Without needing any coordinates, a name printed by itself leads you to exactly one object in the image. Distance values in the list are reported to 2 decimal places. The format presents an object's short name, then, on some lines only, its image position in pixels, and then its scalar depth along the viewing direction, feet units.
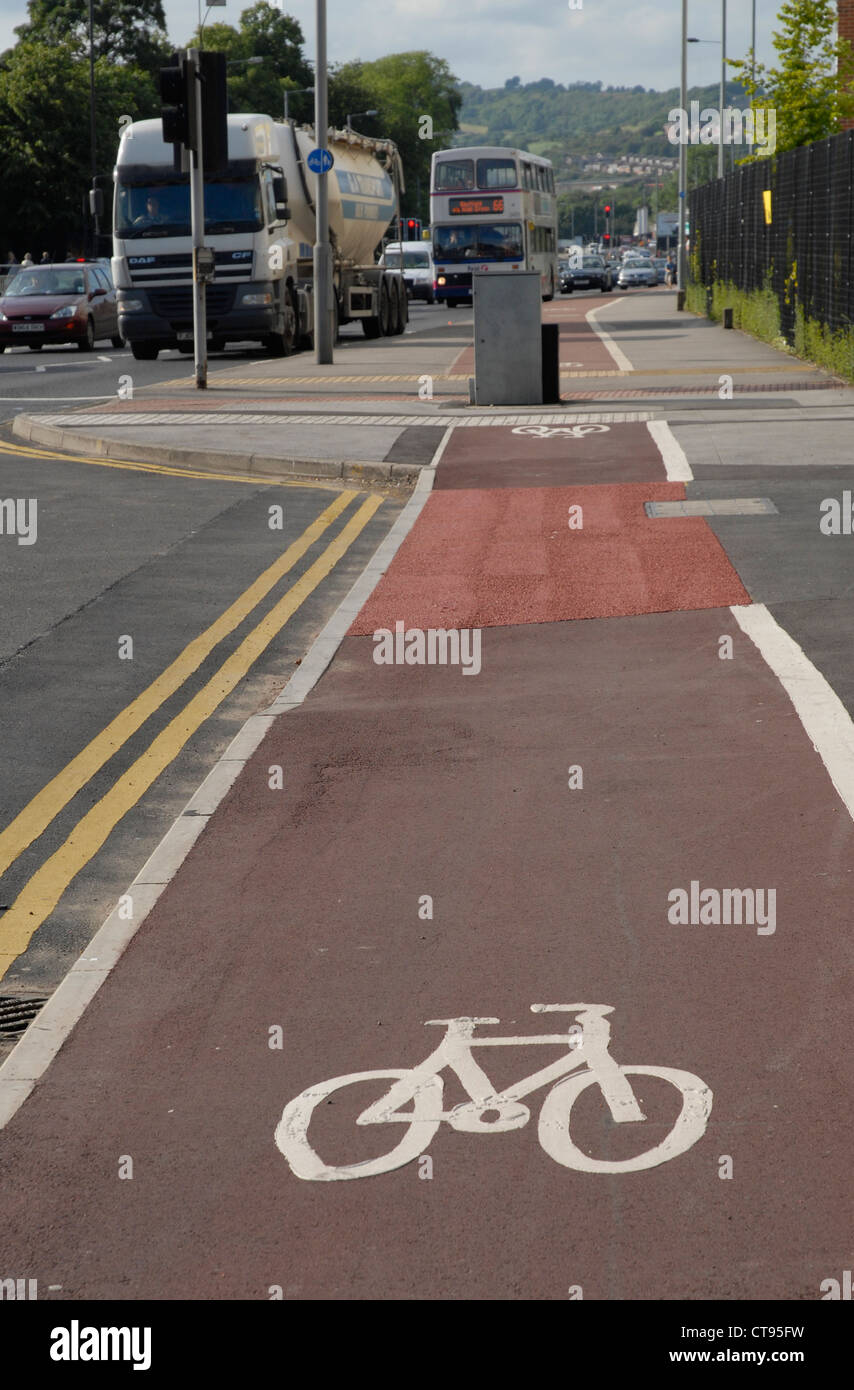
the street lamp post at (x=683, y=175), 173.17
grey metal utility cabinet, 67.05
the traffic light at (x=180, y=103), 75.56
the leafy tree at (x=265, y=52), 399.44
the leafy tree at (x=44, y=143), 248.52
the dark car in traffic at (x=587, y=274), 274.57
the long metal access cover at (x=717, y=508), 43.70
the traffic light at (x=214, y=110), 76.74
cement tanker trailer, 103.71
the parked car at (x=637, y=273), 287.69
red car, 121.90
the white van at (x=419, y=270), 220.02
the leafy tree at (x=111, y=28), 343.67
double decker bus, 165.17
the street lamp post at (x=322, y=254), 94.68
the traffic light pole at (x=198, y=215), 76.48
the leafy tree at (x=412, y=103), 459.32
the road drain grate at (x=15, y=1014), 16.24
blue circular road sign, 96.22
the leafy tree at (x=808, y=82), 115.55
